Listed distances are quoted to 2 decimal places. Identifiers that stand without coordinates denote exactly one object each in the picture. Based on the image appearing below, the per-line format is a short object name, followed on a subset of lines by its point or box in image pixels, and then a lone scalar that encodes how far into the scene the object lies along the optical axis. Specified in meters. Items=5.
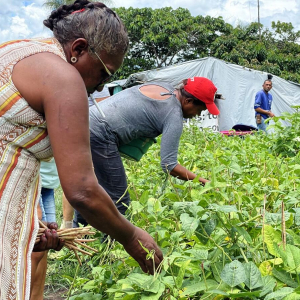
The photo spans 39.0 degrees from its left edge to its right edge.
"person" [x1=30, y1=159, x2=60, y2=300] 3.03
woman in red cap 2.88
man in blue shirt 8.12
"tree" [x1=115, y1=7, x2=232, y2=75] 21.11
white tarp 12.35
